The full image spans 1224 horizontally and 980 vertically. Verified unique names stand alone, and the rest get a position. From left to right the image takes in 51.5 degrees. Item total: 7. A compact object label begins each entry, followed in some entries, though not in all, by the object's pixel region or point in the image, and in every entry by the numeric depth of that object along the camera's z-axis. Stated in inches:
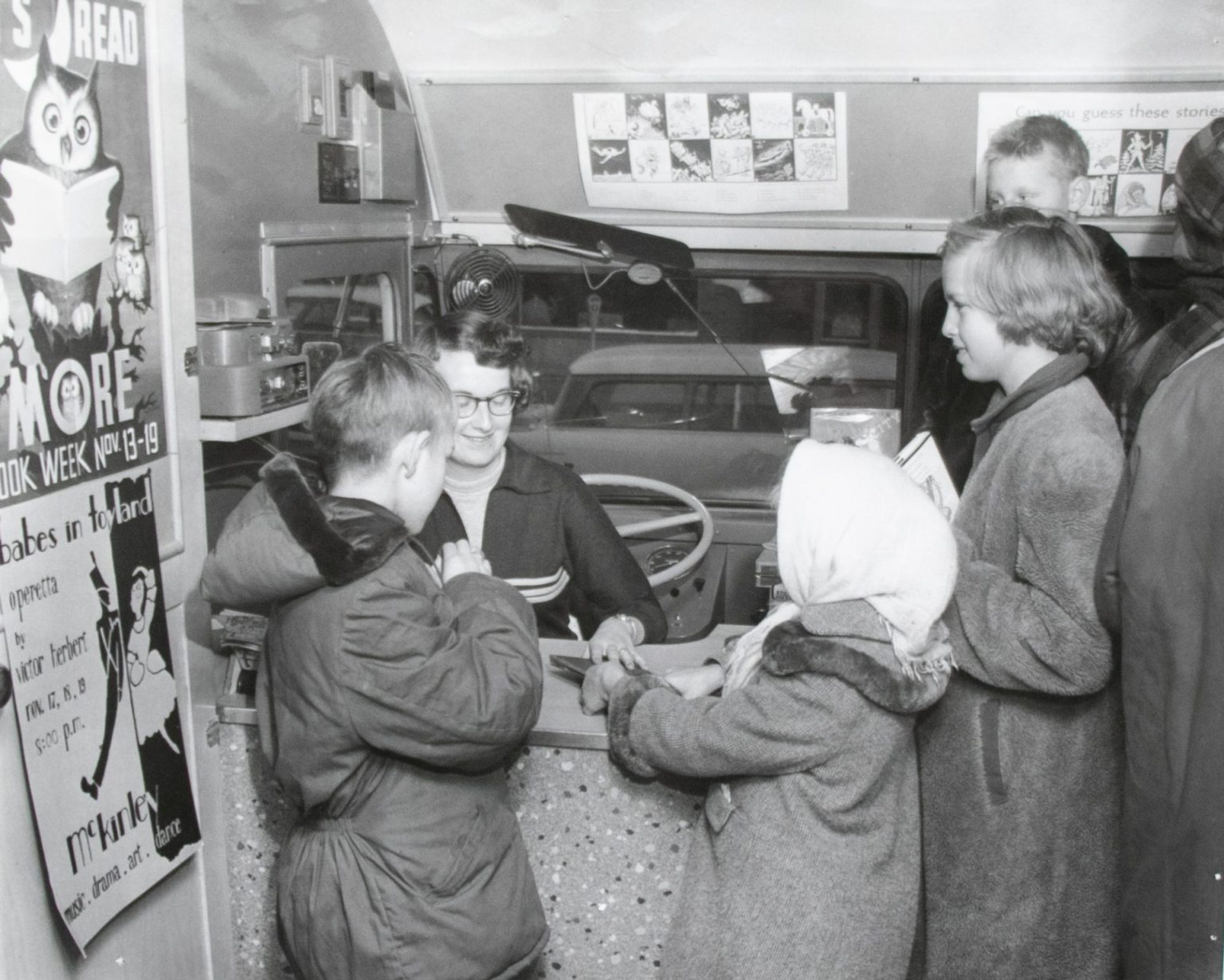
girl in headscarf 73.9
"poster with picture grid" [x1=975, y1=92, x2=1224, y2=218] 128.5
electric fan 151.3
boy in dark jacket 73.2
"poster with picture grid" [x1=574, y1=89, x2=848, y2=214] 134.3
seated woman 105.7
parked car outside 154.5
